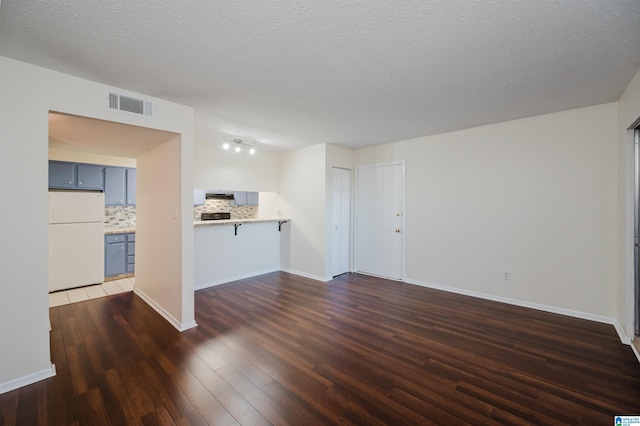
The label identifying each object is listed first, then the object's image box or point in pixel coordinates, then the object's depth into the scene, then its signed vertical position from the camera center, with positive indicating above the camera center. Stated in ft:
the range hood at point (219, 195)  19.80 +1.22
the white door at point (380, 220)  15.70 -0.46
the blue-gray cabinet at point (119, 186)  15.84 +1.54
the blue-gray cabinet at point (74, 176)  14.19 +1.96
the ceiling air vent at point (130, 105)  8.20 +3.38
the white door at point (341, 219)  16.71 -0.41
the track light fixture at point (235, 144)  14.71 +3.87
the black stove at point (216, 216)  19.66 -0.30
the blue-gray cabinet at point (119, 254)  15.61 -2.53
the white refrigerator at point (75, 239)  13.67 -1.46
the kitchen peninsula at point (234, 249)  14.43 -2.21
